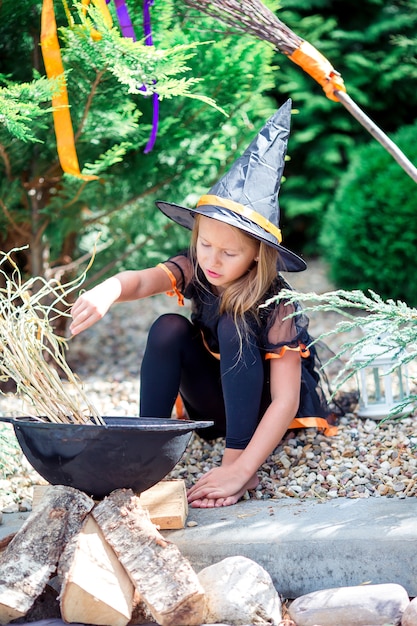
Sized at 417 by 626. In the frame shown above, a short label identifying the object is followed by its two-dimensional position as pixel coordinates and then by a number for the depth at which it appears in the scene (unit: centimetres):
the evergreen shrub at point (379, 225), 498
